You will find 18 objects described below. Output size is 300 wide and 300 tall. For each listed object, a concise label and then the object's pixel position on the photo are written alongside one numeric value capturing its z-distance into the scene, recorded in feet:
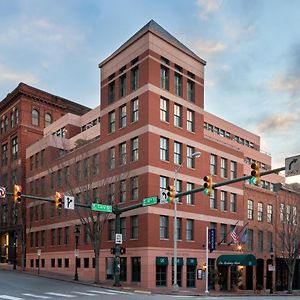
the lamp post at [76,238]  106.24
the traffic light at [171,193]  65.16
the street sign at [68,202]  71.41
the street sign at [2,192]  65.49
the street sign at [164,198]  70.05
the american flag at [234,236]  112.16
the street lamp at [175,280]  84.26
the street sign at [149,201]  73.42
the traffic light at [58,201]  67.28
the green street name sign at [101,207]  78.87
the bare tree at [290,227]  125.19
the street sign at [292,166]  48.66
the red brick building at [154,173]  103.82
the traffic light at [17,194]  63.84
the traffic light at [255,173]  51.55
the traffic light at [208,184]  58.17
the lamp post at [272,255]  135.41
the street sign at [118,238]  89.19
